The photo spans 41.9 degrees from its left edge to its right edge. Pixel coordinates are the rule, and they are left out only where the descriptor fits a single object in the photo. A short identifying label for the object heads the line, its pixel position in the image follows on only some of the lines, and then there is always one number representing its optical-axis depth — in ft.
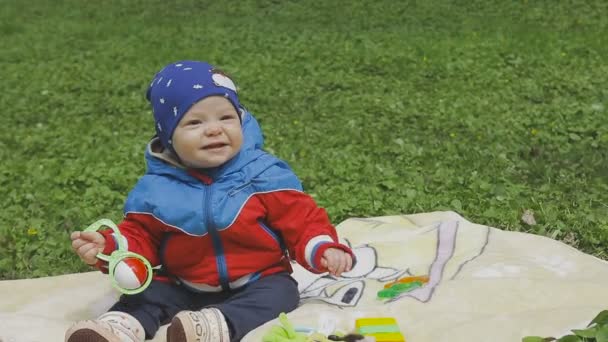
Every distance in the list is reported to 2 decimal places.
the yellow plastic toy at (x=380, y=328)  8.88
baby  9.62
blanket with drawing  9.10
